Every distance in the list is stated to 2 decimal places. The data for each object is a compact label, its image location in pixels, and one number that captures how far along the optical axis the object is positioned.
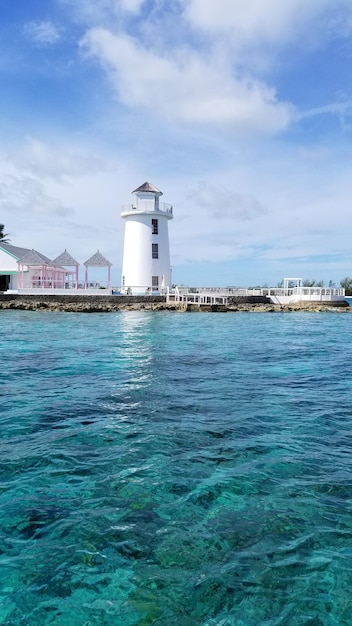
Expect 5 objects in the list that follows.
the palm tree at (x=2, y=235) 59.27
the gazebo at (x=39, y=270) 43.53
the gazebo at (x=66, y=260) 43.09
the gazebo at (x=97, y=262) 43.28
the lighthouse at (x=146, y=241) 43.19
